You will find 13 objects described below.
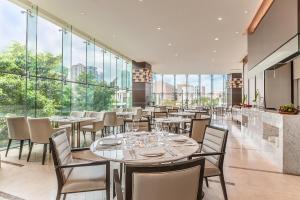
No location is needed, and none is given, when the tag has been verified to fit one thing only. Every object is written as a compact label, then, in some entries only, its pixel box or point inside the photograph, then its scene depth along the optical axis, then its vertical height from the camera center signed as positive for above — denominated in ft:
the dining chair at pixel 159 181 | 3.01 -1.47
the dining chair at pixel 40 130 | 11.09 -1.94
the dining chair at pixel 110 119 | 17.68 -1.93
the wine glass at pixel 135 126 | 7.32 -1.15
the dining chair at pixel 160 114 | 16.08 -1.24
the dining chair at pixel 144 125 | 8.96 -1.30
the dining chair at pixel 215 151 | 6.15 -1.90
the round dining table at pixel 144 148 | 4.63 -1.55
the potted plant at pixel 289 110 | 9.84 -0.51
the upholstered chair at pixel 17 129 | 11.77 -1.99
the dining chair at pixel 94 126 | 14.98 -2.32
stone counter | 9.43 -2.40
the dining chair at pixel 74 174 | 5.12 -2.50
